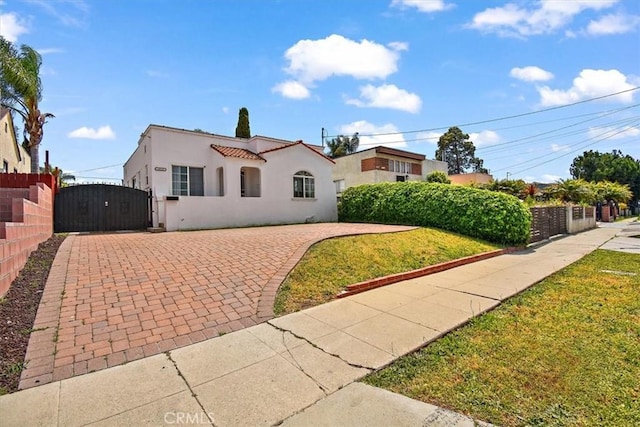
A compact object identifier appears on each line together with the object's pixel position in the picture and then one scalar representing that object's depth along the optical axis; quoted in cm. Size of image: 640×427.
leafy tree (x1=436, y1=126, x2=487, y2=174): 5509
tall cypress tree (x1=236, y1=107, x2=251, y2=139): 2128
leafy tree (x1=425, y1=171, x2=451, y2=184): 2858
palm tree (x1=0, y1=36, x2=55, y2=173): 1392
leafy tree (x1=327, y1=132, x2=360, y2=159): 4170
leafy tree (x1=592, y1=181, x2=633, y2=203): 3006
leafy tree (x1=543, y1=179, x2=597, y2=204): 2272
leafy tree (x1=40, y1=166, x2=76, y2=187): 3634
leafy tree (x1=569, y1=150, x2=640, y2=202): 4931
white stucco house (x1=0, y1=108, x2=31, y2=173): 1594
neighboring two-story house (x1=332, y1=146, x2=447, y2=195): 2656
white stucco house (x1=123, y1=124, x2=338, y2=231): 1406
